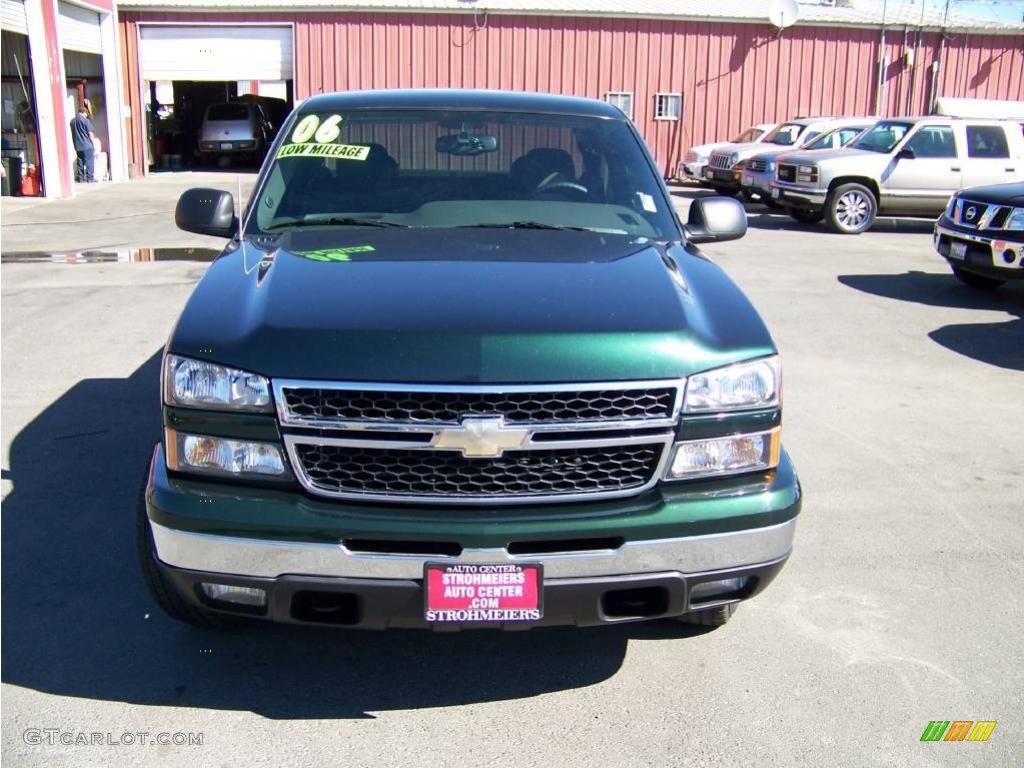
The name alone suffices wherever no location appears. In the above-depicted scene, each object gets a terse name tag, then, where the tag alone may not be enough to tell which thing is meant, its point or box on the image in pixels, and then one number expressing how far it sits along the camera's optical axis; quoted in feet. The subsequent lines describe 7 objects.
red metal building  81.35
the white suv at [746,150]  66.80
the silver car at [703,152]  74.59
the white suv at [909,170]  51.19
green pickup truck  8.79
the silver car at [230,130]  90.89
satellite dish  82.07
